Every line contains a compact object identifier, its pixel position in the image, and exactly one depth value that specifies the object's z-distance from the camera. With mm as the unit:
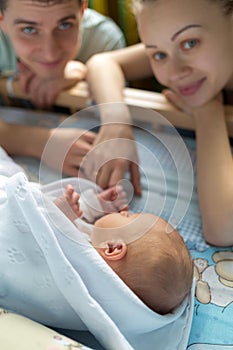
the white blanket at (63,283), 548
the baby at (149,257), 561
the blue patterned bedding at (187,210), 615
